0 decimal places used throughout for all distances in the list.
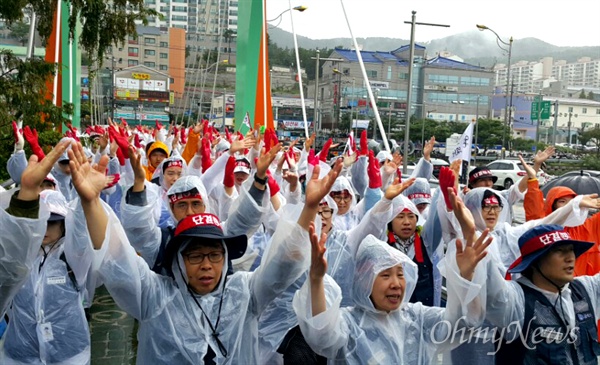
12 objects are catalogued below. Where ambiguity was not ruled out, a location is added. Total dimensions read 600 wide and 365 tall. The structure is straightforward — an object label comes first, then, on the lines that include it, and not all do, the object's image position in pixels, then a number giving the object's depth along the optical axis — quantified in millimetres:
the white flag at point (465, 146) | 7523
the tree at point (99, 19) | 9196
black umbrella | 6029
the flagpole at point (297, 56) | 15866
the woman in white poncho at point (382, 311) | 2605
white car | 25998
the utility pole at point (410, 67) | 13000
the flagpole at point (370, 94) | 9639
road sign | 34594
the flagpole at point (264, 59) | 14055
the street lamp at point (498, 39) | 18031
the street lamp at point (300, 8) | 18312
